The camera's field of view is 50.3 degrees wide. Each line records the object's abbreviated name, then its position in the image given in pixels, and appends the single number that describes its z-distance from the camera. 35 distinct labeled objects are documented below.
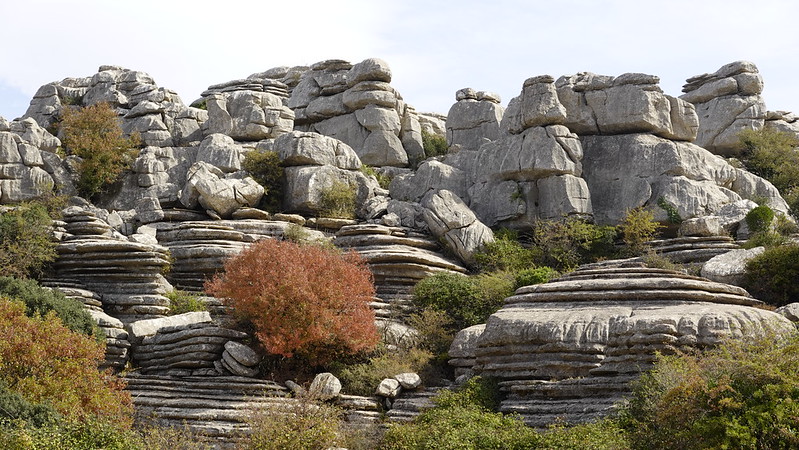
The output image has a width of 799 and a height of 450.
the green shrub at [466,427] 18.42
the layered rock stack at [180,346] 26.69
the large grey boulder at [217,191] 38.03
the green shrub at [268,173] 40.28
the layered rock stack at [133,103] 48.00
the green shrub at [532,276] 30.09
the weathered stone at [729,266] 28.11
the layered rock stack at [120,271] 30.59
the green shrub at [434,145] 51.05
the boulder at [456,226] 35.12
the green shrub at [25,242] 30.44
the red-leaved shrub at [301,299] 25.11
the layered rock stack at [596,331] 21.00
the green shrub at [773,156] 44.59
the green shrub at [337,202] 38.72
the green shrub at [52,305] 25.45
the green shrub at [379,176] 43.79
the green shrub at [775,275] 27.16
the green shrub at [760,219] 32.88
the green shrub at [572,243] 34.25
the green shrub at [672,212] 35.66
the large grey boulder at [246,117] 47.59
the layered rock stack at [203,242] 33.47
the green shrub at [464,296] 29.34
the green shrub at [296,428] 19.27
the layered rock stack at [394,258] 32.12
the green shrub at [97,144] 41.88
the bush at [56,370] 19.03
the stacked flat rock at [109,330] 27.23
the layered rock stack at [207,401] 22.25
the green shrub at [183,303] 30.84
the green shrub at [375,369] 24.88
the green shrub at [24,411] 17.20
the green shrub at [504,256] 34.00
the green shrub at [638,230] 34.06
